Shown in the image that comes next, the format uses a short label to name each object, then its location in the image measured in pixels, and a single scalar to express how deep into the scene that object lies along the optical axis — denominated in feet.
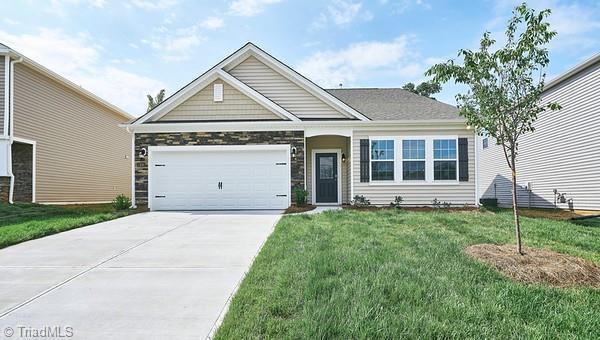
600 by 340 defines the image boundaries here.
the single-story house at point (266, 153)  41.65
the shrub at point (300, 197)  40.11
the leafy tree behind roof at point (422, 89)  109.87
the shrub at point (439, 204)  40.98
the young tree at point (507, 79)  16.71
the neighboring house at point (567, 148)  36.91
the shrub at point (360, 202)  41.39
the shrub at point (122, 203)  39.32
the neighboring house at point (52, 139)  40.68
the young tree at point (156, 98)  114.43
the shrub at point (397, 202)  41.10
